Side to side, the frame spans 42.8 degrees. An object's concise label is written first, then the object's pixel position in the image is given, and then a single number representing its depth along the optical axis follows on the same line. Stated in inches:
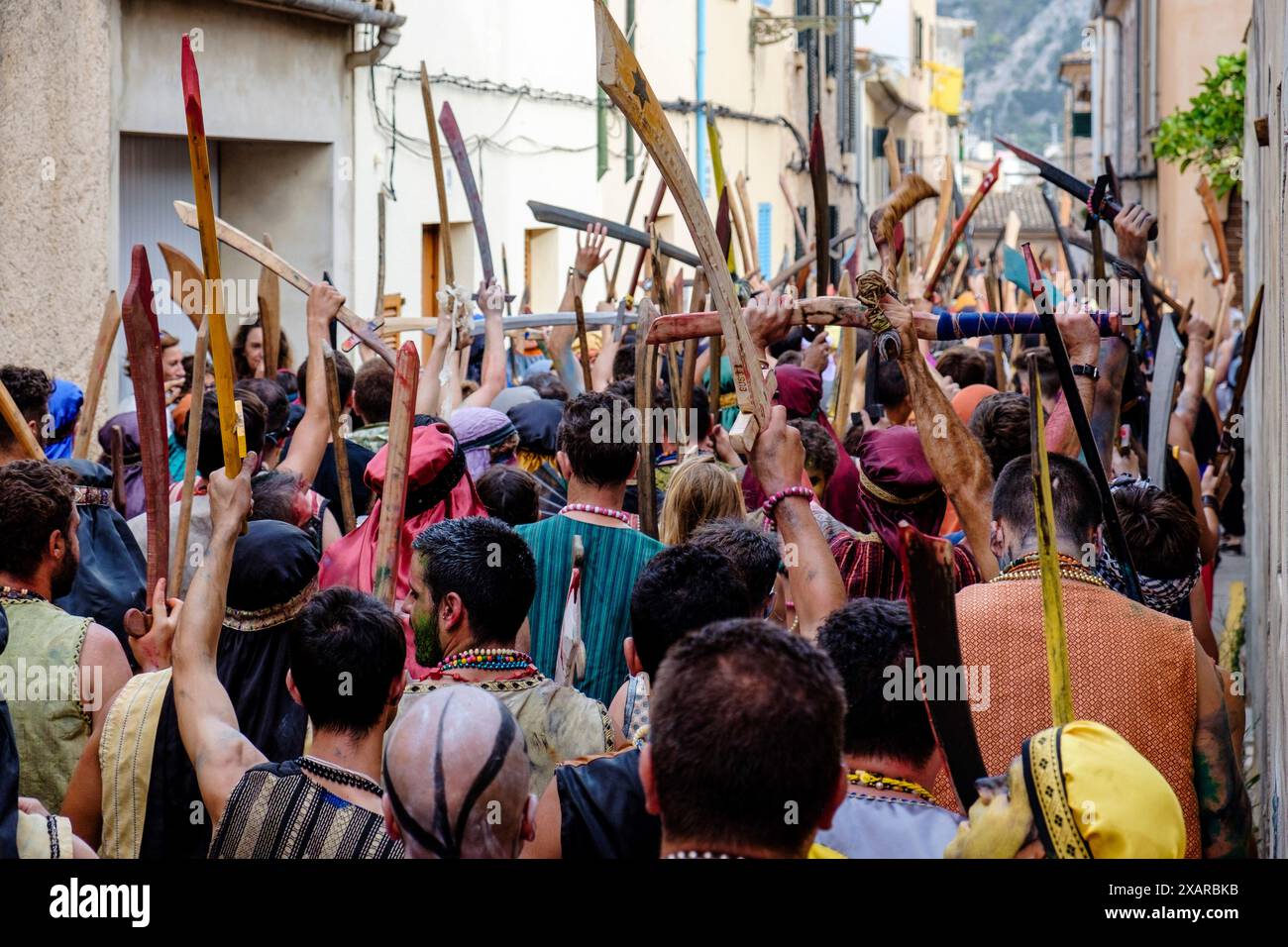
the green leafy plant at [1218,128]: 454.9
